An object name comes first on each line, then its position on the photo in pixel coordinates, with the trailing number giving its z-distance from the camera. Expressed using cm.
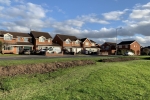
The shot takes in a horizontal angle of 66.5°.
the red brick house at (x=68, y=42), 4252
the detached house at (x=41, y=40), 3685
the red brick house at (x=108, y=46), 5594
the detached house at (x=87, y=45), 4679
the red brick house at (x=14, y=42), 3171
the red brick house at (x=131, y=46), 5364
